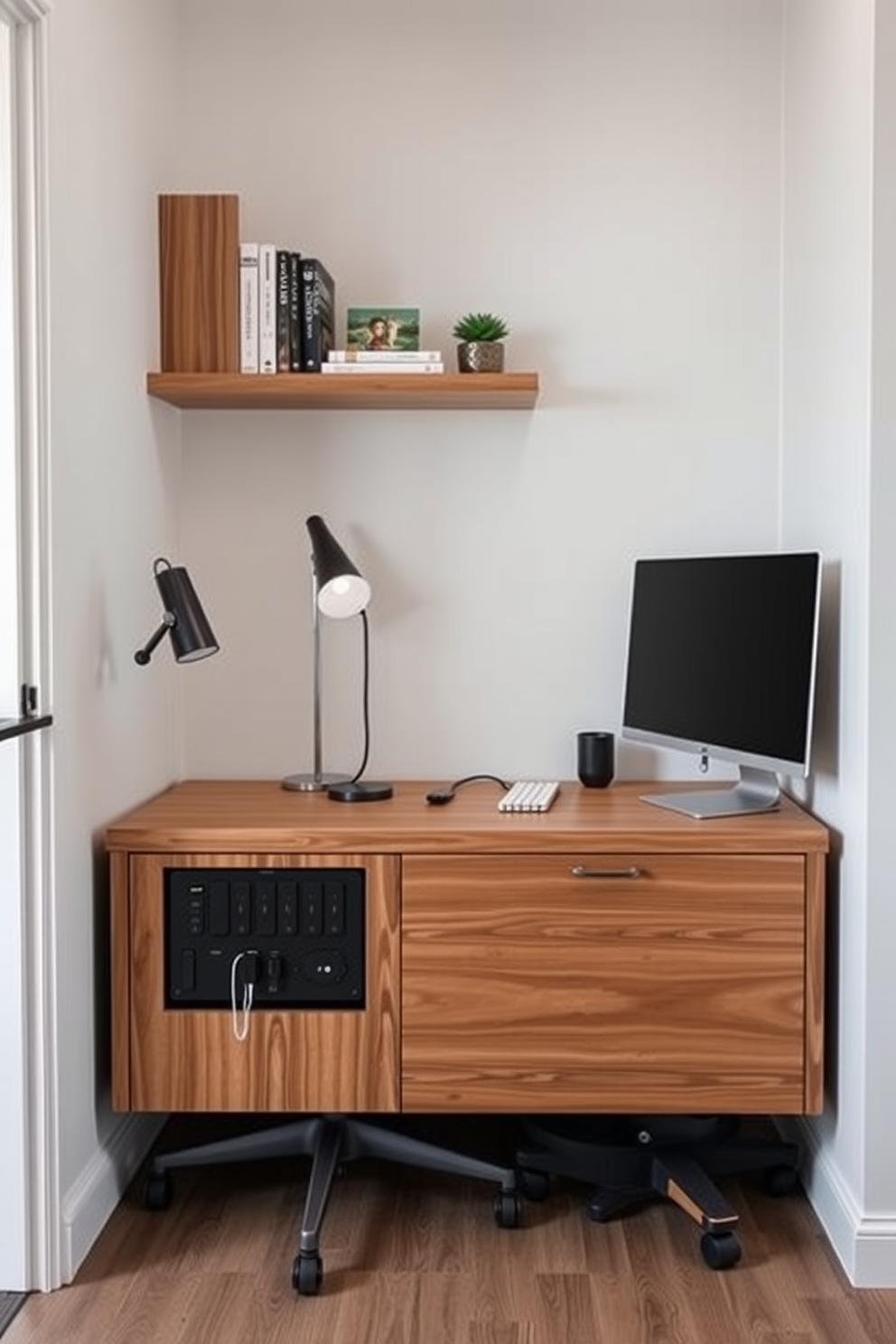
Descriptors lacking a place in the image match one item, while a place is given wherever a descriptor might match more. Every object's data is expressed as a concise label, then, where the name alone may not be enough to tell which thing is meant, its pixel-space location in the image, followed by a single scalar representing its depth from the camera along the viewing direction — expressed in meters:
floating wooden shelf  2.65
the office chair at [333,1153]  2.42
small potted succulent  2.74
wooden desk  2.37
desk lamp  2.66
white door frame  2.10
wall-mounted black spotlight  2.46
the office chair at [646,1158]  2.42
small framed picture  2.79
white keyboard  2.56
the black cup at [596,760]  2.80
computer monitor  2.36
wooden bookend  2.72
